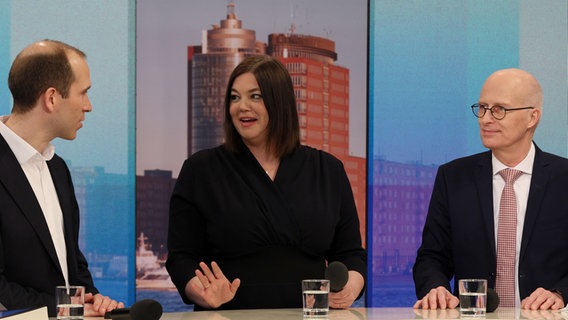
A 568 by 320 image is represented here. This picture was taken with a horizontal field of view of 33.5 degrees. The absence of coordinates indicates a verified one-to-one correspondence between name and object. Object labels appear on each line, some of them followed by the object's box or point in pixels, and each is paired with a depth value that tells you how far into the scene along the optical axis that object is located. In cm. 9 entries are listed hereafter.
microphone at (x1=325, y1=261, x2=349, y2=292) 340
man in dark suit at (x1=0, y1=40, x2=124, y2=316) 347
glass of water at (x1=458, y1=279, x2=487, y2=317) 328
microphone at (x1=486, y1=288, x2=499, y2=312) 348
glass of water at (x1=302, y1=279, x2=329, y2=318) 314
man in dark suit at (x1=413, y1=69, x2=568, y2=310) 405
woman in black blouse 395
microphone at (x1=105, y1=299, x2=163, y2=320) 290
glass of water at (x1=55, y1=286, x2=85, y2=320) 293
